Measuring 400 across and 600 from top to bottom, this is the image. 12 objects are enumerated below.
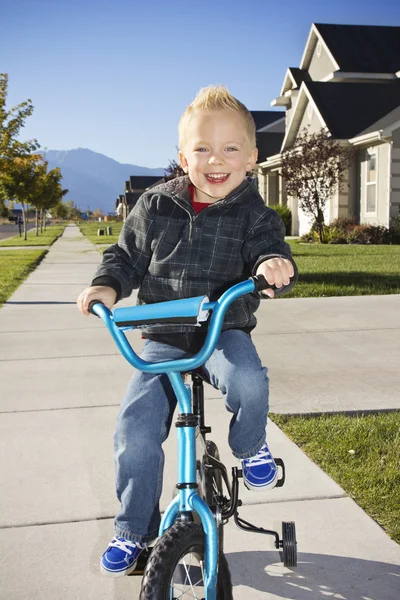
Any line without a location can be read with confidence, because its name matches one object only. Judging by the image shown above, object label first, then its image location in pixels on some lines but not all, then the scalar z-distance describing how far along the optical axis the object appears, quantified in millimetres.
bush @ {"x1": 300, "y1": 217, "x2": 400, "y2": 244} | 19859
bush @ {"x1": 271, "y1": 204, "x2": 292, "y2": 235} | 25547
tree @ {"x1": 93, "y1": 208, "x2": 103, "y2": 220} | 127100
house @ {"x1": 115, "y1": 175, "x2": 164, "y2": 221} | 86438
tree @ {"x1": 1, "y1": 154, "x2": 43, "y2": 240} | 26703
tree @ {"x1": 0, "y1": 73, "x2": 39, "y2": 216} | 18797
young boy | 2299
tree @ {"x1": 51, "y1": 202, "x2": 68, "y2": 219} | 80188
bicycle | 1791
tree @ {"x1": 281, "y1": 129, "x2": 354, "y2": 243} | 20234
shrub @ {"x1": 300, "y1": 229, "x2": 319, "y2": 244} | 21830
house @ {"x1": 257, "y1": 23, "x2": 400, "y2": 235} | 20375
